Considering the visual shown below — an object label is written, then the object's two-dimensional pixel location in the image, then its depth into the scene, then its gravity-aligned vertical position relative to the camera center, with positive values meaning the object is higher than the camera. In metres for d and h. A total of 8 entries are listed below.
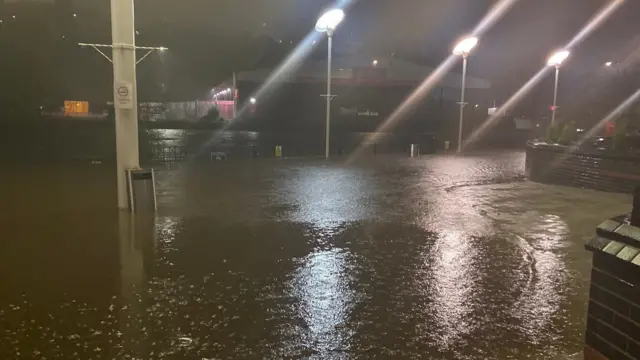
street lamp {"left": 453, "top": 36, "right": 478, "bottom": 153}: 21.45 +3.76
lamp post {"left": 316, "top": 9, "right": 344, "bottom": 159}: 17.88 +3.95
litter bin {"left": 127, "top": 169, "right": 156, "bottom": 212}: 9.02 -1.07
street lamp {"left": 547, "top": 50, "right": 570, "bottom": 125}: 22.23 +3.42
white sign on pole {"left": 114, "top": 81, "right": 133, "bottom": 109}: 8.95 +0.61
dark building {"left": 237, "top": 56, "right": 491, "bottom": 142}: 34.38 +2.46
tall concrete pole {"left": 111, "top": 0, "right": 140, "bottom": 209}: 8.90 +0.74
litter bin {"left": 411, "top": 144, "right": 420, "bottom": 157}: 21.86 -0.69
